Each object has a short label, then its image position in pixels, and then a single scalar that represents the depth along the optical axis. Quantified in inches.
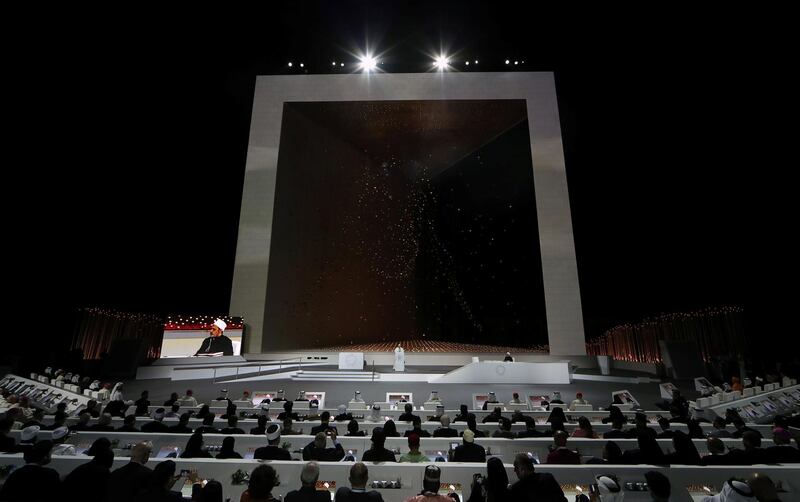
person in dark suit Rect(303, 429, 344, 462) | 144.9
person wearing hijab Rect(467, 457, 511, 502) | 100.9
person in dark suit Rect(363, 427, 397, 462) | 139.3
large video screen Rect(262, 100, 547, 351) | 772.0
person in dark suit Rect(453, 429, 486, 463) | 143.9
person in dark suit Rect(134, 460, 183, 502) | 97.1
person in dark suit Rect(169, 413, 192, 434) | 190.8
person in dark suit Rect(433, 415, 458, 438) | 184.4
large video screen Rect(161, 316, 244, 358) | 596.4
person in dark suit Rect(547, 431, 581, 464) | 133.3
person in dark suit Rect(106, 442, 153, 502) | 105.1
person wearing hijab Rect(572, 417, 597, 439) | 186.2
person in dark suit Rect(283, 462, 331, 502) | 99.0
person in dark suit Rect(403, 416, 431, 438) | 188.4
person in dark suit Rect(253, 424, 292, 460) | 142.1
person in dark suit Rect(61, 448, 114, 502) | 101.3
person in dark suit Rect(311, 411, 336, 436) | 189.6
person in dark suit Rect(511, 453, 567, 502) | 98.6
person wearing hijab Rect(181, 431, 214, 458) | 145.3
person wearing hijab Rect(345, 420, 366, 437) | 187.0
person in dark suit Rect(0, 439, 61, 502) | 100.9
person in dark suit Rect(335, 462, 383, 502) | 98.7
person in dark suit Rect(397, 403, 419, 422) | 235.1
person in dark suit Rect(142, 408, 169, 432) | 191.6
